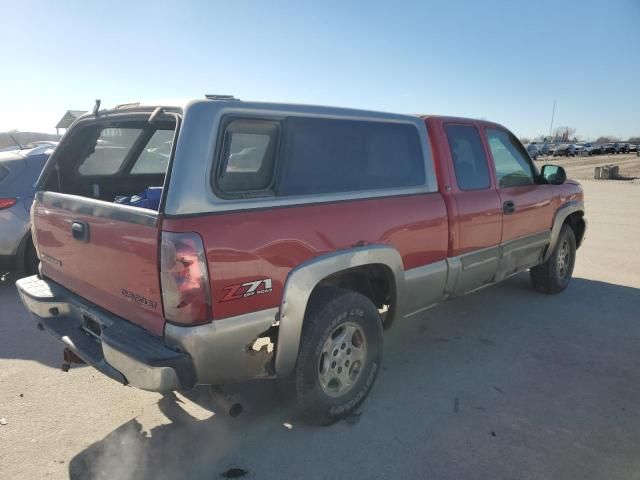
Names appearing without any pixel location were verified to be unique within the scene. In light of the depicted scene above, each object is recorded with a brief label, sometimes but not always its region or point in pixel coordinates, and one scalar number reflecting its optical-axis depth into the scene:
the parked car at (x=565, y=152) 58.91
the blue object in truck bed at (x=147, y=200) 3.16
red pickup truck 2.29
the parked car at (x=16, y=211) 5.23
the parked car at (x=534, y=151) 52.16
